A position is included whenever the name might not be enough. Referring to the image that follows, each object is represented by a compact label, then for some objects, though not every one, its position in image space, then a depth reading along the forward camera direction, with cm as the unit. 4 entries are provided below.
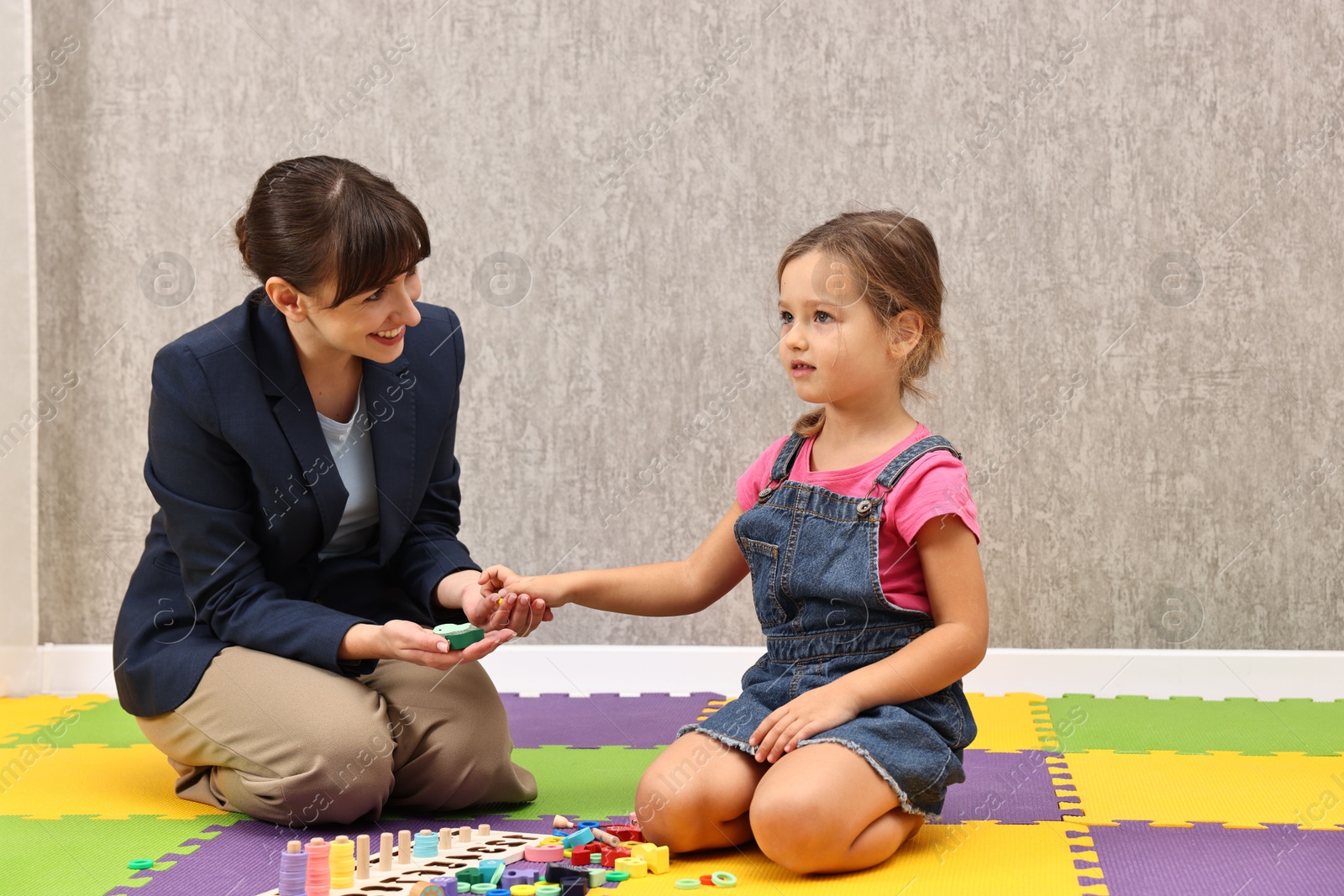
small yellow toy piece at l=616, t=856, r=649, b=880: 142
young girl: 142
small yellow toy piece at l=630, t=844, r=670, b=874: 143
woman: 160
